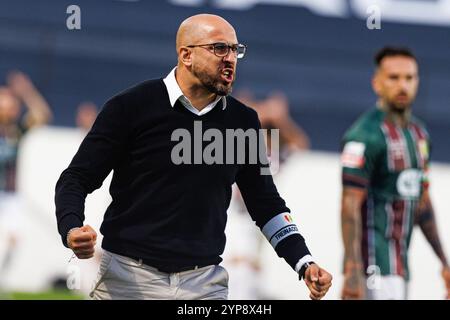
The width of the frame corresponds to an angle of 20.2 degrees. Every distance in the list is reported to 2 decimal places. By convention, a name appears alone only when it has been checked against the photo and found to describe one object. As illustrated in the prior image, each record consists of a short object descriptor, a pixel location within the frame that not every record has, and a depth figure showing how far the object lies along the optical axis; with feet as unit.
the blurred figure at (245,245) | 45.24
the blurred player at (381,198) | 26.37
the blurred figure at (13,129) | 45.62
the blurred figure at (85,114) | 47.11
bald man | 18.57
